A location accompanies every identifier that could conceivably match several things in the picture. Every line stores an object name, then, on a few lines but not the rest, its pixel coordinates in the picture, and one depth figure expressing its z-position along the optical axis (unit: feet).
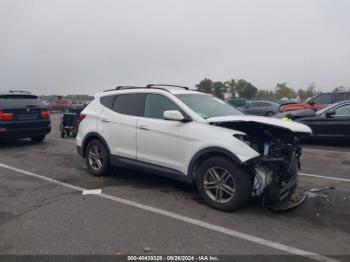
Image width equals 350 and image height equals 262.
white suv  14.56
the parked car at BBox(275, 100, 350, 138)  31.73
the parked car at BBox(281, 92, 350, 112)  47.89
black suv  31.19
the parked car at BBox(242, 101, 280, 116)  68.08
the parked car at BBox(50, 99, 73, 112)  134.81
